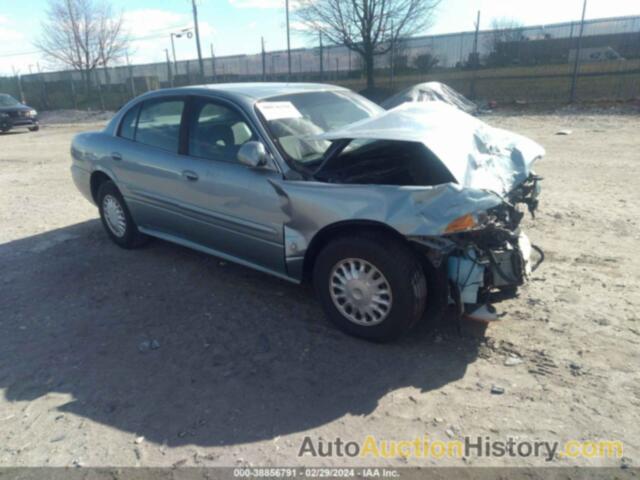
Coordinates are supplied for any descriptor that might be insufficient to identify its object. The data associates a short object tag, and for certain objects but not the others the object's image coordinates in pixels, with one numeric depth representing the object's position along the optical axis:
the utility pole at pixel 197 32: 25.16
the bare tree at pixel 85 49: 31.27
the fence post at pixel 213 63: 27.75
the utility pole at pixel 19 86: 34.69
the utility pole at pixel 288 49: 24.52
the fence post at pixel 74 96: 31.27
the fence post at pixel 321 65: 23.99
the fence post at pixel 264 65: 25.04
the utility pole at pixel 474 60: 20.23
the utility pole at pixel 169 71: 27.80
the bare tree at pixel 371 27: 22.95
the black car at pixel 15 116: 19.02
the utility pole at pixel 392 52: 22.05
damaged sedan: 3.07
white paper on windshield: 3.80
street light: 25.66
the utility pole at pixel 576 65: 17.25
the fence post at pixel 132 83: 29.65
